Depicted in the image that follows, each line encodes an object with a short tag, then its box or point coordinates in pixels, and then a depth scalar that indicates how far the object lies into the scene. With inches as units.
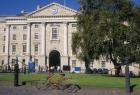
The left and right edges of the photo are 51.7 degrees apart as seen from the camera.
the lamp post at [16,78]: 464.2
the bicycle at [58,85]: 423.6
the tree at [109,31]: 669.0
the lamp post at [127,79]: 408.1
